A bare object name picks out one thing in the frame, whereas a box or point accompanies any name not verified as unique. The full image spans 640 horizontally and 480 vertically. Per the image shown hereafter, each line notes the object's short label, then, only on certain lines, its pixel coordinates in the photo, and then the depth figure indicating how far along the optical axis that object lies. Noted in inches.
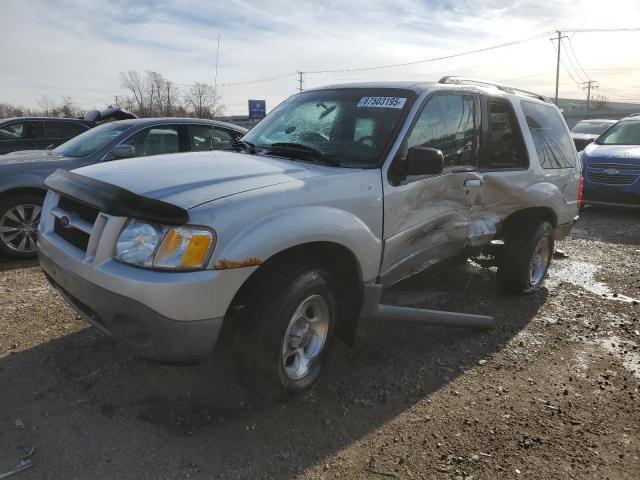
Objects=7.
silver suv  93.3
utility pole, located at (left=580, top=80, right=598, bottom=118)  3017.2
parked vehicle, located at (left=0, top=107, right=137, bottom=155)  315.9
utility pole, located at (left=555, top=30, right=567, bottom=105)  2020.7
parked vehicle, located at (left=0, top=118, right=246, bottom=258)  213.0
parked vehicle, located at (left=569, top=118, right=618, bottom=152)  567.2
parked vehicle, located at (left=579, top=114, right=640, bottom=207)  356.2
